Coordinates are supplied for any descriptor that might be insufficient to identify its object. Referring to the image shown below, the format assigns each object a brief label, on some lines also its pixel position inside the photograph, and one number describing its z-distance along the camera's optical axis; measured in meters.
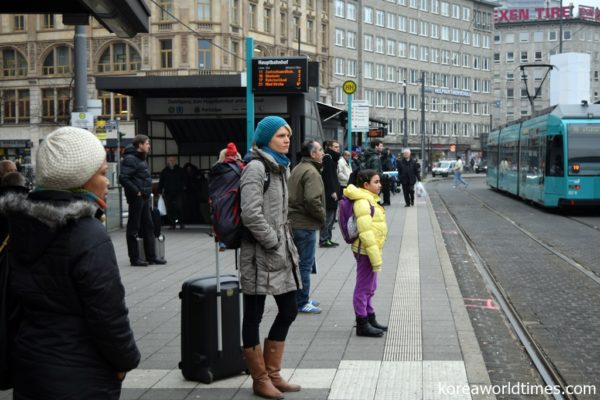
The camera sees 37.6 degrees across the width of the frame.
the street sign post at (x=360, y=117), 27.83
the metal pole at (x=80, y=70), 17.17
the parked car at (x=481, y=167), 92.37
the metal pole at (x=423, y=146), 65.84
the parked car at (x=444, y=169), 79.44
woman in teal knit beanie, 5.50
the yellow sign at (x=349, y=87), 24.41
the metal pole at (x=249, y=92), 15.86
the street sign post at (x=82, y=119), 16.77
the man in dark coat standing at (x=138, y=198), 12.73
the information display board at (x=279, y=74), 16.84
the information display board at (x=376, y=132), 35.81
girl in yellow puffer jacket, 7.38
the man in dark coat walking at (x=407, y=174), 27.12
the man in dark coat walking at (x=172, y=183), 18.27
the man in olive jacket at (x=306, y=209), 8.29
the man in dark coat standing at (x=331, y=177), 13.70
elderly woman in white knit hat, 3.31
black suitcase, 5.89
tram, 24.05
